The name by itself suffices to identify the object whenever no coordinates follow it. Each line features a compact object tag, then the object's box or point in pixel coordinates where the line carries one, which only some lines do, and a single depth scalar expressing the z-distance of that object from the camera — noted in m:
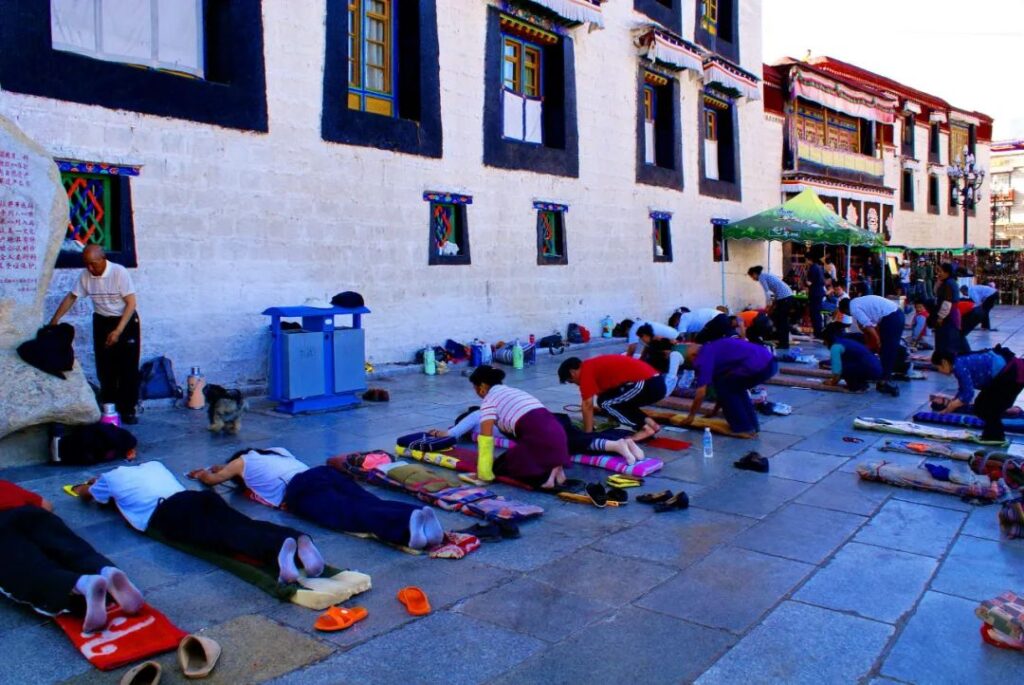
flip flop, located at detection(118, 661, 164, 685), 3.27
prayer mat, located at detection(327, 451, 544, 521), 5.56
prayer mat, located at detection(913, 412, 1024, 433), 8.28
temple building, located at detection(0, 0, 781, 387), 9.09
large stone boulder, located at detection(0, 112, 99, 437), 6.62
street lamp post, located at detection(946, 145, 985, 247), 33.14
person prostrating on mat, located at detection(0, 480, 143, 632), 3.75
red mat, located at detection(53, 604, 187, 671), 3.53
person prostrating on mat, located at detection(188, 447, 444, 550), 4.93
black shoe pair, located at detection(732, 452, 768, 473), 6.92
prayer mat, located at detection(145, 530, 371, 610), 4.13
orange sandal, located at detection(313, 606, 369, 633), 3.87
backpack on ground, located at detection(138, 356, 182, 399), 9.08
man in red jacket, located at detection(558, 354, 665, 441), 7.50
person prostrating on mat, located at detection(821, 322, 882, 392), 10.91
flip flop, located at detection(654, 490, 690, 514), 5.84
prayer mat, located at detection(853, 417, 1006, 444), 7.95
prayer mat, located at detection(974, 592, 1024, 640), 3.71
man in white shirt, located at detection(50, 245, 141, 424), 8.00
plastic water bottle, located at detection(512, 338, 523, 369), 13.30
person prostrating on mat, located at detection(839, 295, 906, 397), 11.26
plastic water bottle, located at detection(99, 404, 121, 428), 7.85
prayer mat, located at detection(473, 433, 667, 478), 6.78
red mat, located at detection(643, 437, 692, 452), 7.88
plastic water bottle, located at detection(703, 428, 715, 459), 7.42
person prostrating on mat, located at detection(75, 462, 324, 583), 4.36
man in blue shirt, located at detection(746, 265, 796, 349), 15.78
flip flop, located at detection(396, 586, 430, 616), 4.07
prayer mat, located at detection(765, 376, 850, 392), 11.22
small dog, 8.00
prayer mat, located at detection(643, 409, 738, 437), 8.46
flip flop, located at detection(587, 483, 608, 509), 5.92
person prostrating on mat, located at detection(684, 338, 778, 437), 8.22
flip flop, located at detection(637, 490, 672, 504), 5.96
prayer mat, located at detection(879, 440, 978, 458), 7.24
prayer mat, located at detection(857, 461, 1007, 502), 5.98
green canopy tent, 18.56
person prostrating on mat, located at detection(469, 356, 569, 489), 6.25
